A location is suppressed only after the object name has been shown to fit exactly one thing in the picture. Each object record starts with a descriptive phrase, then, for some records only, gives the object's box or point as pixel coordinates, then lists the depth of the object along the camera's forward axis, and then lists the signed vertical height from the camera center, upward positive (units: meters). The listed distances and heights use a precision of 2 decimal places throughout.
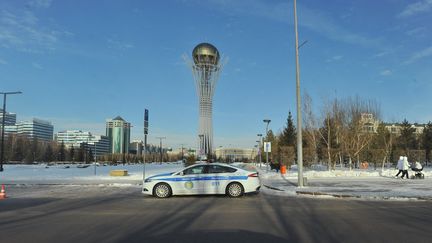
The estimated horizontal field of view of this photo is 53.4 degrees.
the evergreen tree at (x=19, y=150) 119.72 +4.66
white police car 18.39 -0.70
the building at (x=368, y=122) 49.86 +5.09
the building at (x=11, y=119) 147.19 +16.84
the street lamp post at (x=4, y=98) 46.57 +7.41
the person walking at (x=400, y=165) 30.83 -0.06
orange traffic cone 18.61 -1.22
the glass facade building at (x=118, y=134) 171.01 +13.14
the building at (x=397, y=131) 89.79 +7.10
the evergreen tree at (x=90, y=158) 132.77 +2.68
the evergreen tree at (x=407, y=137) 81.19 +5.25
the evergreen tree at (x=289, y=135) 79.69 +5.59
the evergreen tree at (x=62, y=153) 131.89 +3.97
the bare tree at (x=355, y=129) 47.34 +4.04
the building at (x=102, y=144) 189.04 +9.71
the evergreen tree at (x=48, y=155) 127.19 +3.40
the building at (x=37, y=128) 172.75 +15.94
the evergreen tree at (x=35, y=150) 122.30 +4.88
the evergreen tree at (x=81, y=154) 133.12 +3.78
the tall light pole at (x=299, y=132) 22.38 +1.72
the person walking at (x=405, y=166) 30.45 -0.17
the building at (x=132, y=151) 193.89 +6.83
